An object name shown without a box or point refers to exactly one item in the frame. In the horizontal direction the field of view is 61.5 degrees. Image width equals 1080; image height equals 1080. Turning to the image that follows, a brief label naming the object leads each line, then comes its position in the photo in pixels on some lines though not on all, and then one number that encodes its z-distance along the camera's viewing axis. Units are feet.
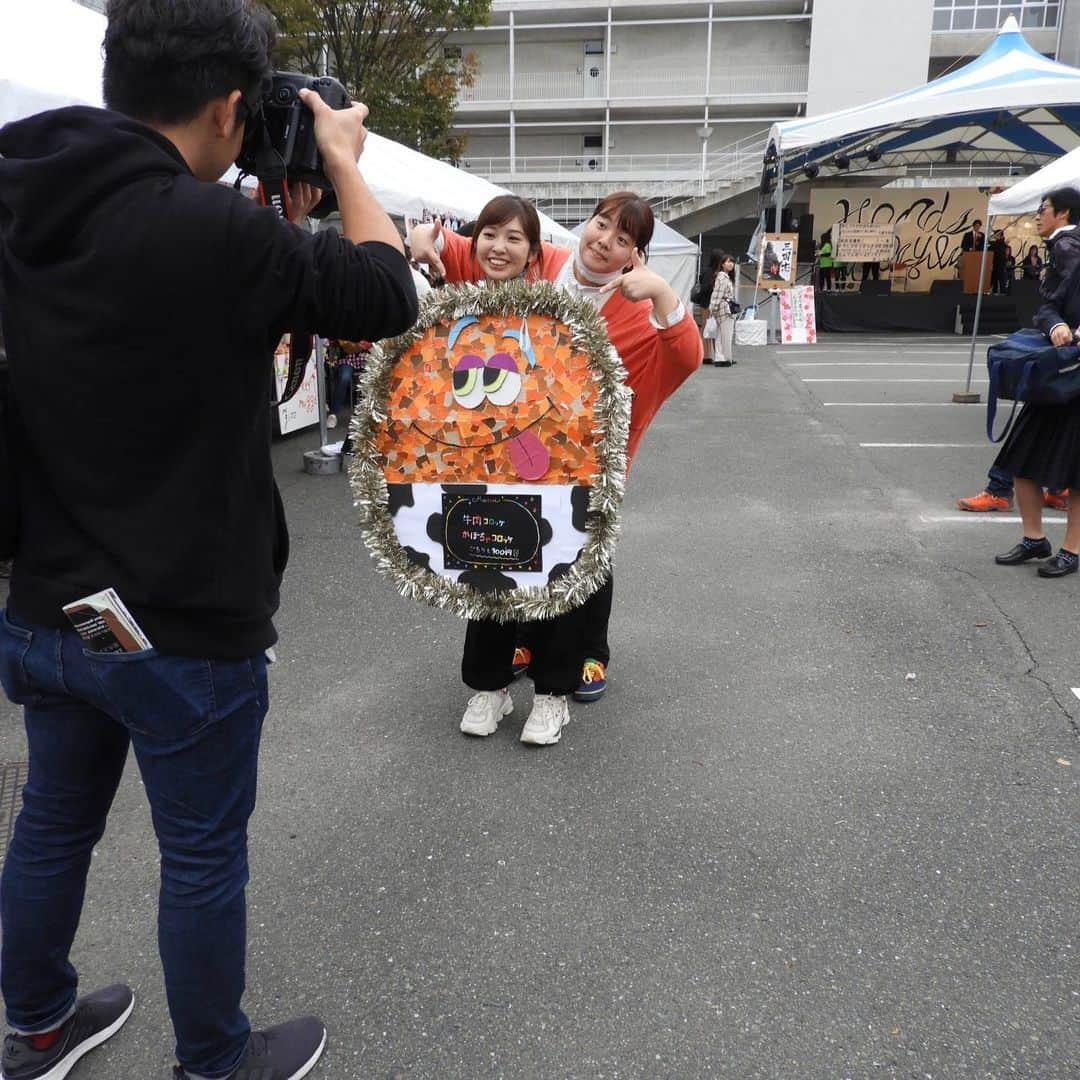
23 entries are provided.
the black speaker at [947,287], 66.44
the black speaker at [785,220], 95.04
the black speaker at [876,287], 70.33
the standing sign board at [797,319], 57.00
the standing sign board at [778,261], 53.01
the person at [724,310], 46.65
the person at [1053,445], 15.02
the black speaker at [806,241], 74.90
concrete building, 119.55
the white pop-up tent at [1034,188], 24.71
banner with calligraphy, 70.54
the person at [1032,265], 64.03
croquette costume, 8.03
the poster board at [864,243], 70.23
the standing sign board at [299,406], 25.86
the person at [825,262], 70.44
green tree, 48.24
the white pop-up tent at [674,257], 65.41
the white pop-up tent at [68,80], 13.69
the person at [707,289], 49.55
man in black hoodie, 4.03
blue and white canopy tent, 40.04
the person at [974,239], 67.77
